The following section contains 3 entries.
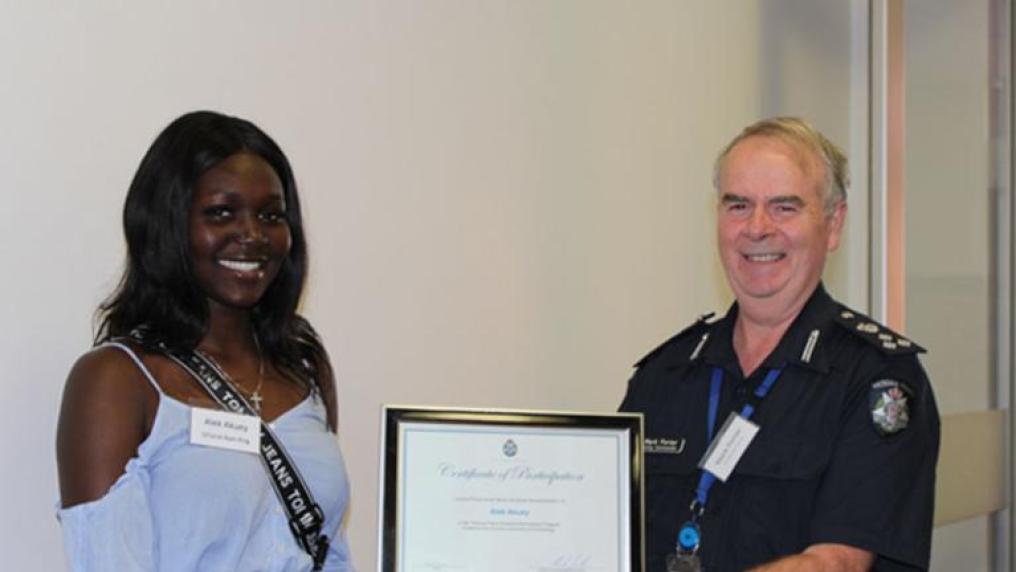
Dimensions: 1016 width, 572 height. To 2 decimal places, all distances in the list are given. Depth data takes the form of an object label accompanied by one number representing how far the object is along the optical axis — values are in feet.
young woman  6.76
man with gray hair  8.05
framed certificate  8.08
